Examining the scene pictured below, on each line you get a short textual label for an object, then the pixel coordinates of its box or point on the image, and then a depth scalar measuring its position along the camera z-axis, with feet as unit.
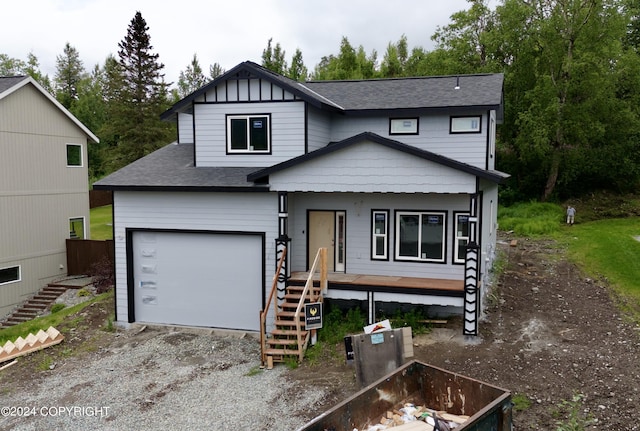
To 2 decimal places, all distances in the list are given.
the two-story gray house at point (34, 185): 66.69
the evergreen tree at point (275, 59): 191.31
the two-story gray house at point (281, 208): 44.65
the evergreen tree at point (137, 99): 139.54
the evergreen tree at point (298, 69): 183.73
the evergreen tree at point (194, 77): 242.58
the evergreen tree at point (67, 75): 234.38
